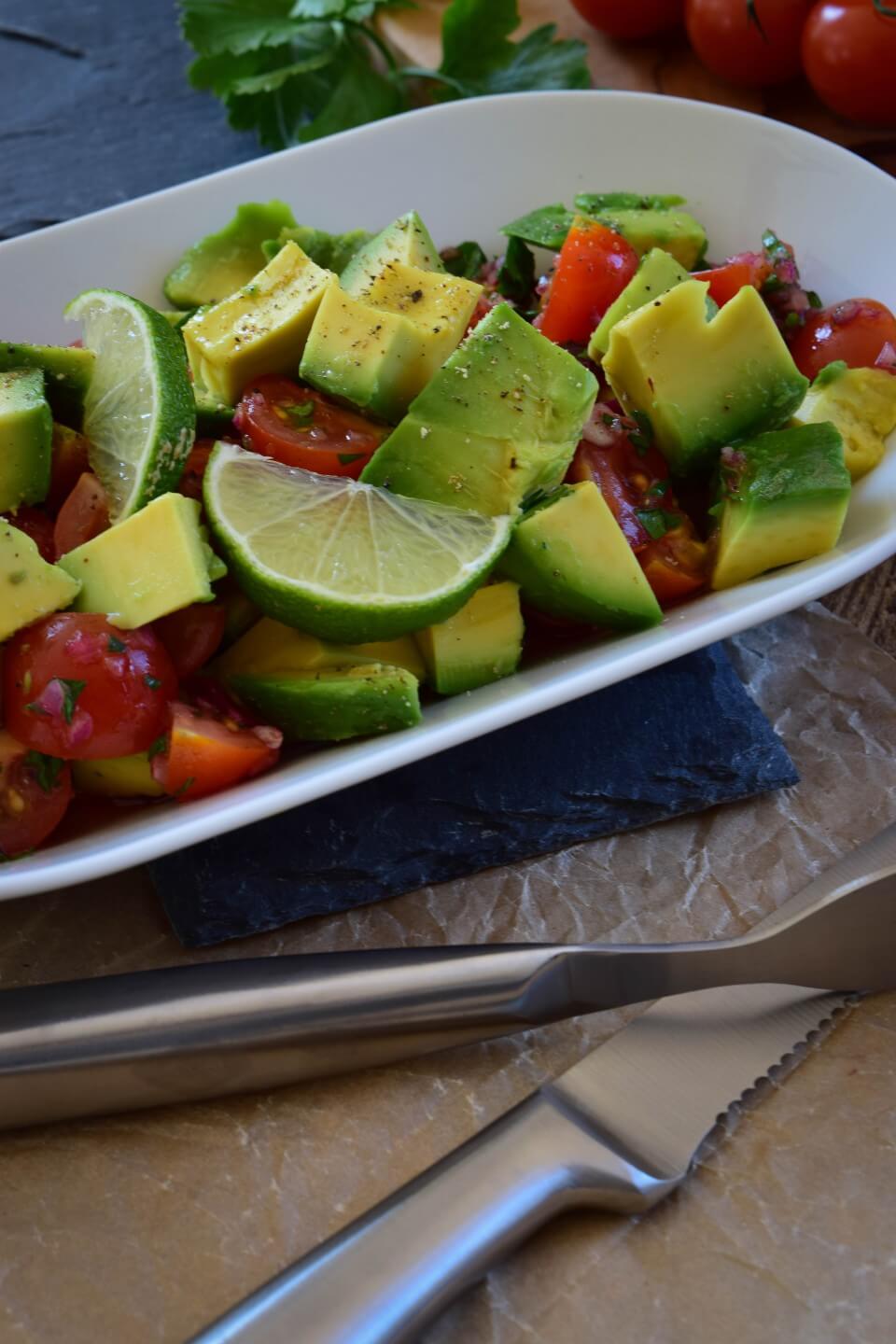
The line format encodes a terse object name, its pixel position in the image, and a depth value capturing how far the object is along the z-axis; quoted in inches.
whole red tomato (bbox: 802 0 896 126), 26.4
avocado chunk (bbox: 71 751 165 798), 21.2
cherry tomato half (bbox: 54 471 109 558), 21.6
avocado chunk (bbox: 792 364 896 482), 22.6
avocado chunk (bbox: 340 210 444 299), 22.9
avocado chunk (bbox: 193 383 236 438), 22.3
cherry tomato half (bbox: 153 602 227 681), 21.4
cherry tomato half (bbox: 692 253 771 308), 23.3
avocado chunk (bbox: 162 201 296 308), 24.0
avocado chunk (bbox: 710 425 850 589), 21.8
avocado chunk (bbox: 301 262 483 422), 21.9
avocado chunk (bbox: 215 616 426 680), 21.3
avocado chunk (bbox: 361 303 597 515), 21.7
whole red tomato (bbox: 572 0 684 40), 27.8
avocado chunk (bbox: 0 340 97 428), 21.8
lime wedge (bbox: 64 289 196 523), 21.4
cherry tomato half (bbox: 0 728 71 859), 20.8
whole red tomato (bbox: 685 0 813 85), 27.1
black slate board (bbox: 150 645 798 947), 21.5
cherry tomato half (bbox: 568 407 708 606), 22.2
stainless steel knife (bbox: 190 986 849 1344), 19.3
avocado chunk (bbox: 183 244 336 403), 22.2
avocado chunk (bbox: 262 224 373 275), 23.9
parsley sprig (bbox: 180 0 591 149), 26.5
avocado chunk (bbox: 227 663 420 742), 21.0
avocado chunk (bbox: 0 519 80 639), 20.8
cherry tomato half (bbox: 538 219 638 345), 23.3
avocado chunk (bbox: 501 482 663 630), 21.5
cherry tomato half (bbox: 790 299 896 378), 23.2
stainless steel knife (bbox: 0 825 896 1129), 20.1
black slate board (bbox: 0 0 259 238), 28.2
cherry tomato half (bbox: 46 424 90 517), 22.0
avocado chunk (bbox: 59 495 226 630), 20.9
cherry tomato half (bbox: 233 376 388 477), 22.0
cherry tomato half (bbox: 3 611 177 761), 20.8
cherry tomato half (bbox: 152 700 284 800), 20.9
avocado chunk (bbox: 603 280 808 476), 21.9
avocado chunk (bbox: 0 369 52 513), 21.2
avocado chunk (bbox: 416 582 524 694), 21.5
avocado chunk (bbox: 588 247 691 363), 22.6
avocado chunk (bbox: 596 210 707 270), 23.9
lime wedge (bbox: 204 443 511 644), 21.1
